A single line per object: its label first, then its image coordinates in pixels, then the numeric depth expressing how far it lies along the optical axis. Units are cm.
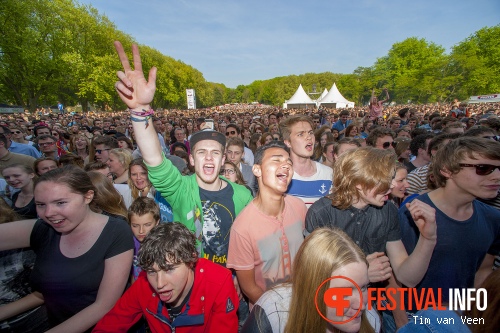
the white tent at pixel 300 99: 5278
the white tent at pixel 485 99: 3907
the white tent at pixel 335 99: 5114
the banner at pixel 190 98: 2968
